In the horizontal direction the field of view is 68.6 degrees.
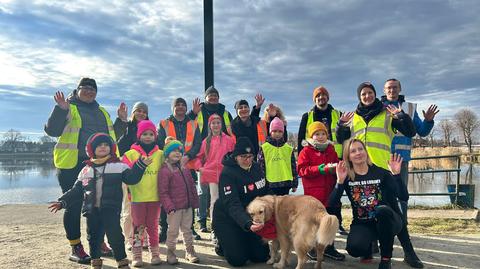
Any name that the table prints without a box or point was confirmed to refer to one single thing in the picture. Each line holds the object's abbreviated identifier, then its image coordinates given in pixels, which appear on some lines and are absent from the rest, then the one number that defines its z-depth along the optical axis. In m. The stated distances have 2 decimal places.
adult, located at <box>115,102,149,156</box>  5.45
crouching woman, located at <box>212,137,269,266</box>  4.30
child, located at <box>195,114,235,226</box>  5.24
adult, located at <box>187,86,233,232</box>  5.95
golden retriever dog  3.58
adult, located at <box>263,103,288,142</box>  6.13
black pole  6.18
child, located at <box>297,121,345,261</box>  4.51
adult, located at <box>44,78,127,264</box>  4.48
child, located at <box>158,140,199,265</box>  4.38
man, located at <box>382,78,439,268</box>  4.83
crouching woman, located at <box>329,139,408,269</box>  4.00
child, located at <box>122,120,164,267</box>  4.34
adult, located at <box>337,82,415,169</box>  4.62
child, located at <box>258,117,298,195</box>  4.89
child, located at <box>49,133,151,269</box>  3.96
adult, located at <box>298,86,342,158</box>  5.24
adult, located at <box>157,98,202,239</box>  5.61
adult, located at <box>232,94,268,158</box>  5.79
